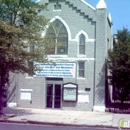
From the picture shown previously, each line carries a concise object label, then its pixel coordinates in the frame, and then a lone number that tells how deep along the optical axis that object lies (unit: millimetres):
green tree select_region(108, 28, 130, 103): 20328
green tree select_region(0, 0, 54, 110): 16312
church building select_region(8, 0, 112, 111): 22219
